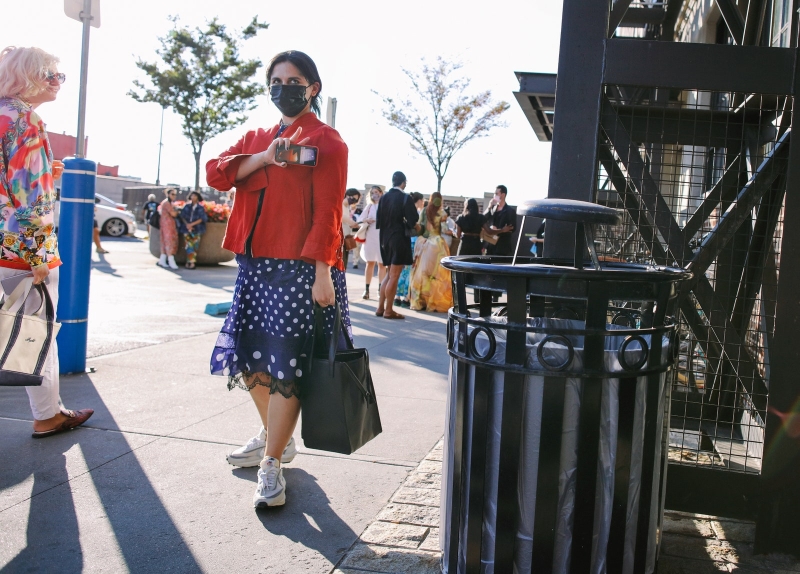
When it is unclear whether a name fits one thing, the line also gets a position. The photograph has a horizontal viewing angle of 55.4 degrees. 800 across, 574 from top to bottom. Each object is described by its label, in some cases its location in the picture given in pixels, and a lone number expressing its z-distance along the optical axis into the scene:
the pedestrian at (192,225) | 16.77
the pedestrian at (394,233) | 9.93
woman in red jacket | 3.22
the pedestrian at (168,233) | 16.31
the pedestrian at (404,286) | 11.92
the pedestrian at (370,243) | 12.25
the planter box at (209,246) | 17.41
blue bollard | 5.24
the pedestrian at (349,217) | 10.03
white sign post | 5.63
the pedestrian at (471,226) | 12.09
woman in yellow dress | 11.19
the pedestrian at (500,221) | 11.80
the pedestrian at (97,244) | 18.11
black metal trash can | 2.11
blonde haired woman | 3.66
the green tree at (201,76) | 34.88
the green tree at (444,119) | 33.50
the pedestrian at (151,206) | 19.53
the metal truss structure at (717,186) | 2.91
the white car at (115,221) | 27.56
